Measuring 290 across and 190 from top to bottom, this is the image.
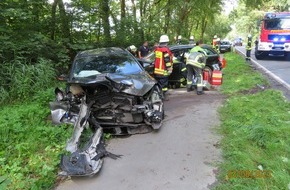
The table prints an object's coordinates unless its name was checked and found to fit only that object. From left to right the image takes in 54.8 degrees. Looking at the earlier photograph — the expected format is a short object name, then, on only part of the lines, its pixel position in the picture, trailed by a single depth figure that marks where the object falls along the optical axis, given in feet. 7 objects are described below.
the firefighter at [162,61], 23.85
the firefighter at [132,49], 36.47
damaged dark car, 14.47
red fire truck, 49.62
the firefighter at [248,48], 51.09
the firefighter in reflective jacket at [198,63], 26.21
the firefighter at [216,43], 61.87
